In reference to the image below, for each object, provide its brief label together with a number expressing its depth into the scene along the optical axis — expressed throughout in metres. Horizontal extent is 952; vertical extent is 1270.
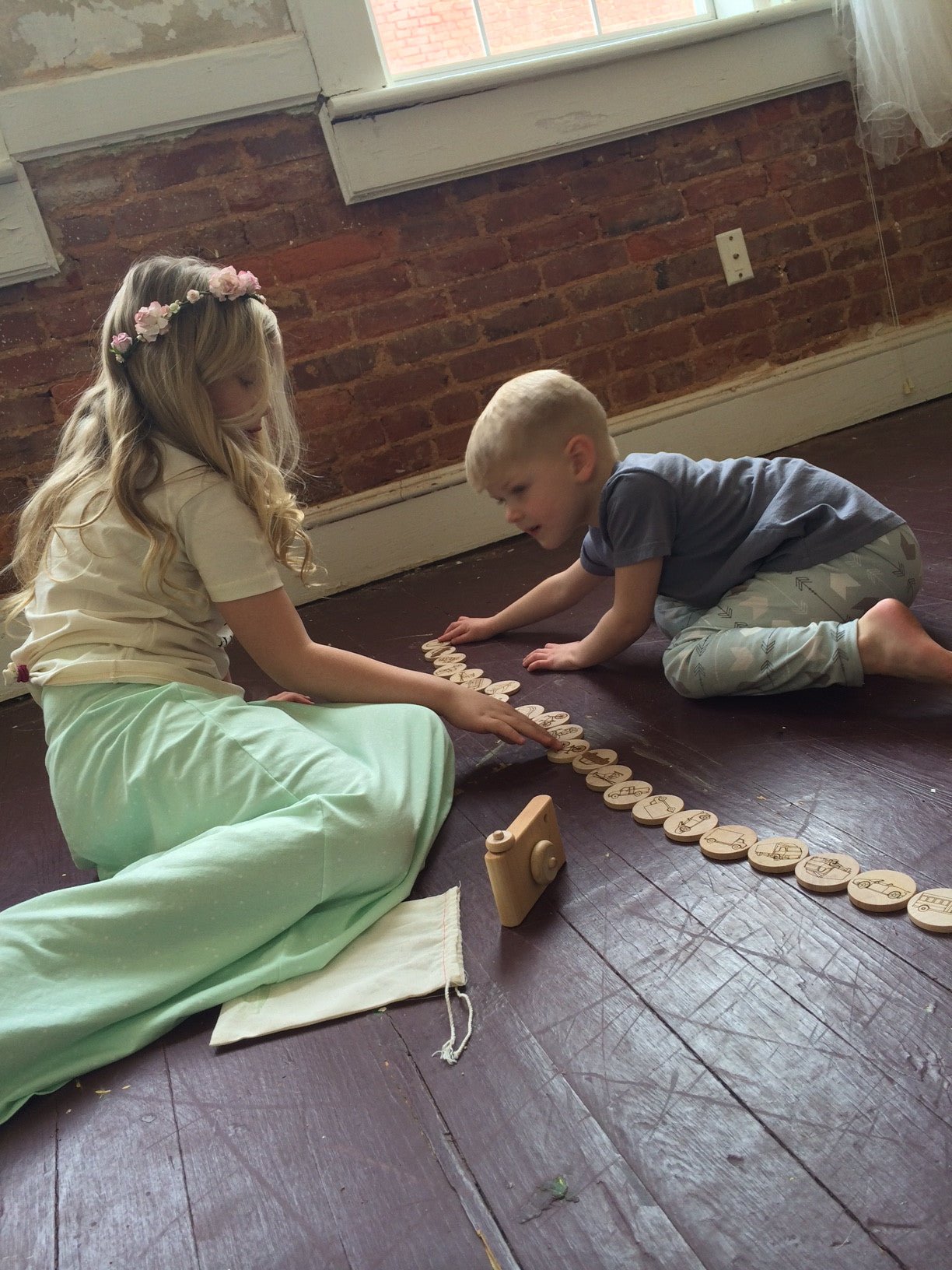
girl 1.08
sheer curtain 2.82
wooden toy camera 1.05
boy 1.51
